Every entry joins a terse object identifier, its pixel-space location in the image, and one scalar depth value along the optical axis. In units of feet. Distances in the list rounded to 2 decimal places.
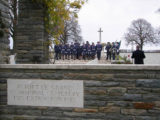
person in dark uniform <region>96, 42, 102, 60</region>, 63.05
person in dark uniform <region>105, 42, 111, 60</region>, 62.94
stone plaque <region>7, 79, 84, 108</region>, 16.33
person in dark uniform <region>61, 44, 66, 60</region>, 69.61
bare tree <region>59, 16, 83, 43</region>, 124.65
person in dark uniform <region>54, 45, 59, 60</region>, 69.82
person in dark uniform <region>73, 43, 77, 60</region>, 68.49
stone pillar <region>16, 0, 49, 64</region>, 26.53
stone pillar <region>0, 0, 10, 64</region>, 17.34
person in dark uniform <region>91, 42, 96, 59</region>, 66.87
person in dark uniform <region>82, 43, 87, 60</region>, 67.36
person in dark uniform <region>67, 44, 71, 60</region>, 68.88
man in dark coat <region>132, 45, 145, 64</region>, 33.24
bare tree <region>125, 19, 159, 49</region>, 166.20
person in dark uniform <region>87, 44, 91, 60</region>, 67.00
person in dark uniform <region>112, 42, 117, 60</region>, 62.08
